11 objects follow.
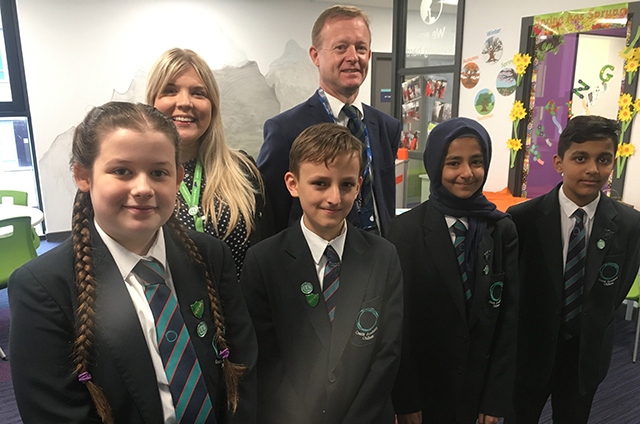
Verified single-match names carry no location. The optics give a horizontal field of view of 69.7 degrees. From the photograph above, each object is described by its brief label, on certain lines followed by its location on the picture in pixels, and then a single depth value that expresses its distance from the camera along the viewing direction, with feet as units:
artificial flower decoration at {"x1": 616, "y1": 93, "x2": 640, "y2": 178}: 10.87
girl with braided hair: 2.92
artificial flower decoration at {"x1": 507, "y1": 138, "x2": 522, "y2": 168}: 13.52
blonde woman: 4.61
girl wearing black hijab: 4.91
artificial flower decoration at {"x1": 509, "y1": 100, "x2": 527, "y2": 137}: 13.29
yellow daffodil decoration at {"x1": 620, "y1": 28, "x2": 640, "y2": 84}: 10.62
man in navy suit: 5.50
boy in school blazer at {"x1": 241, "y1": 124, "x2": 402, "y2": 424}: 4.14
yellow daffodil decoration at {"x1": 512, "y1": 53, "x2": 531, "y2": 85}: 13.03
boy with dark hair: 5.33
